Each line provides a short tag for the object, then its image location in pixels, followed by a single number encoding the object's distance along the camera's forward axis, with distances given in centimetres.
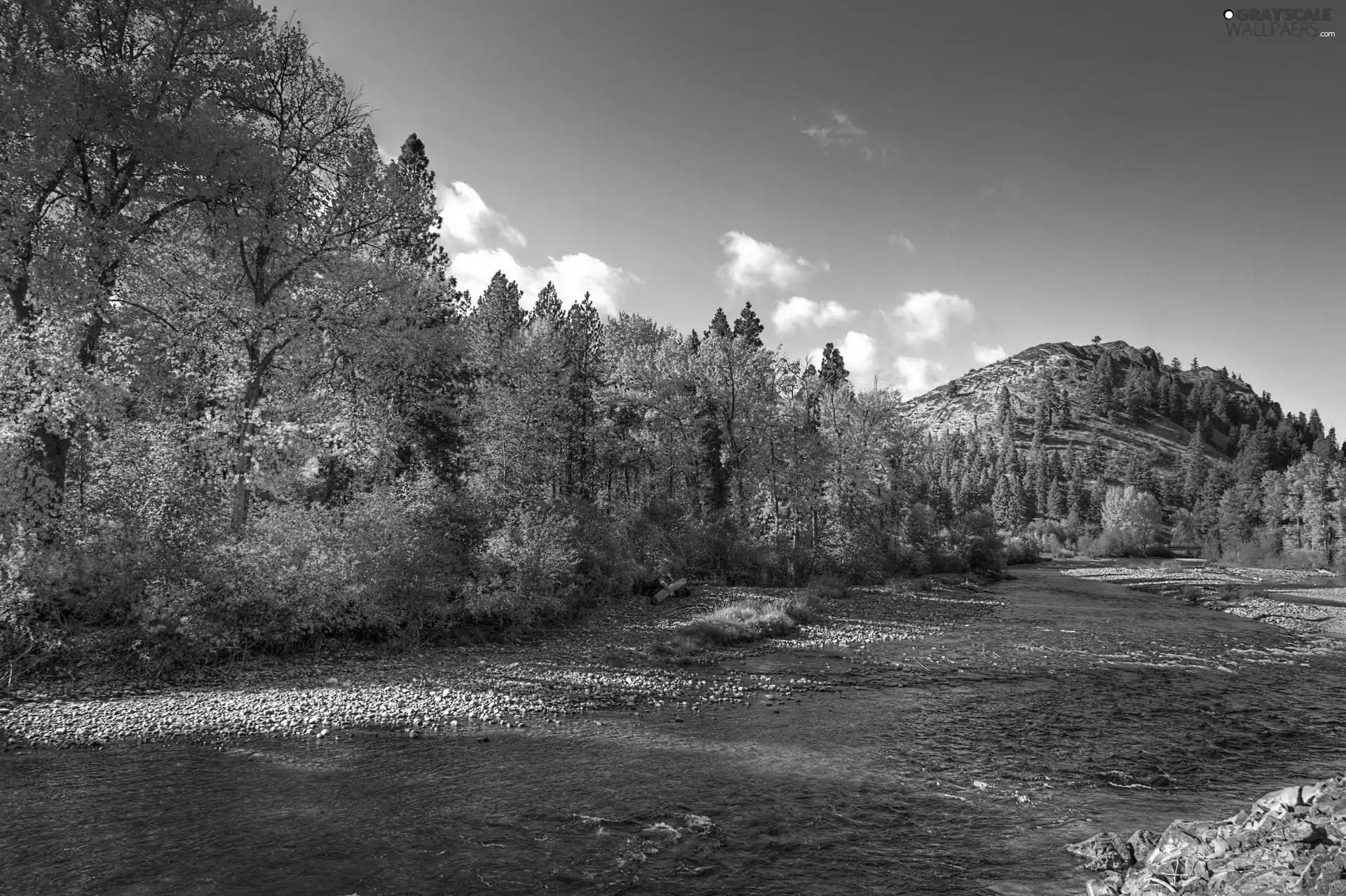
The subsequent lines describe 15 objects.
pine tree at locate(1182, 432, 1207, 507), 14700
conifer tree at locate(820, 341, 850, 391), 7306
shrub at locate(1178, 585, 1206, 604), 4455
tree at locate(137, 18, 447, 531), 2062
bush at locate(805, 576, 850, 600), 3741
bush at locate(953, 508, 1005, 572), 5809
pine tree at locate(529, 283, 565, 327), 5394
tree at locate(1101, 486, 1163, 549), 11488
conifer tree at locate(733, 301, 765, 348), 6506
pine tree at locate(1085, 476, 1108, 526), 14250
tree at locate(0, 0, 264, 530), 1586
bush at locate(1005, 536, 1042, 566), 8813
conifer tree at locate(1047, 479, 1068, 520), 15188
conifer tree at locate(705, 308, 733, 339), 6294
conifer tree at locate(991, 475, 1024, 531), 14000
